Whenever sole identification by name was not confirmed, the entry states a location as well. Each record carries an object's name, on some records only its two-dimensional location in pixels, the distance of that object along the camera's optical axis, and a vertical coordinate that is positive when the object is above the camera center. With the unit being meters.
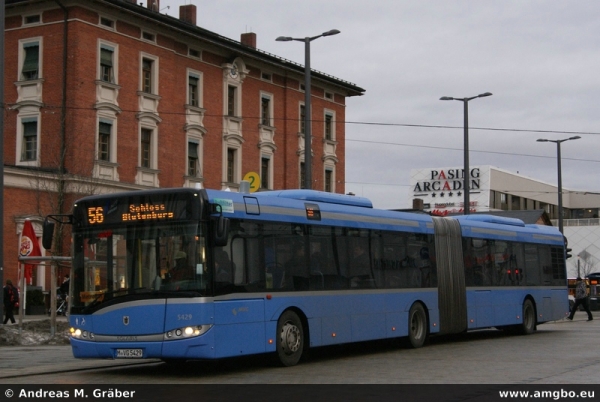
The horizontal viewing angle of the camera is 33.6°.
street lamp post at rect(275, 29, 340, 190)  26.03 +4.80
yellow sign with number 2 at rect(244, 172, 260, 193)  31.57 +3.13
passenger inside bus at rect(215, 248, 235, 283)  15.16 +0.13
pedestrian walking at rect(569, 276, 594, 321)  35.91 -0.73
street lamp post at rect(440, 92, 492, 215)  36.12 +4.15
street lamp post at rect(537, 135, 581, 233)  46.98 +4.99
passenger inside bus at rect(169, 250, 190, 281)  14.94 +0.09
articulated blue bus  14.92 +0.00
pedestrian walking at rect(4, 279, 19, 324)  30.00 -0.78
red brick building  38.91 +7.47
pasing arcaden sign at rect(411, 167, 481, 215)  104.94 +9.36
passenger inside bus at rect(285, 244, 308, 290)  17.05 +0.11
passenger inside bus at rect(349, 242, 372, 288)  19.05 +0.14
